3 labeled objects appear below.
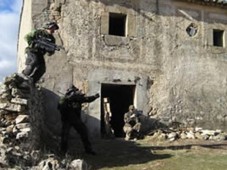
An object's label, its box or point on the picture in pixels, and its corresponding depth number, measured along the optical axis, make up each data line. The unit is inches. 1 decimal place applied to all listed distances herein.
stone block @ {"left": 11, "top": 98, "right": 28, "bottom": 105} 294.4
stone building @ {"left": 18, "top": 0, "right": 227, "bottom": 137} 470.9
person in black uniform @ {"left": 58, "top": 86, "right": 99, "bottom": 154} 355.3
